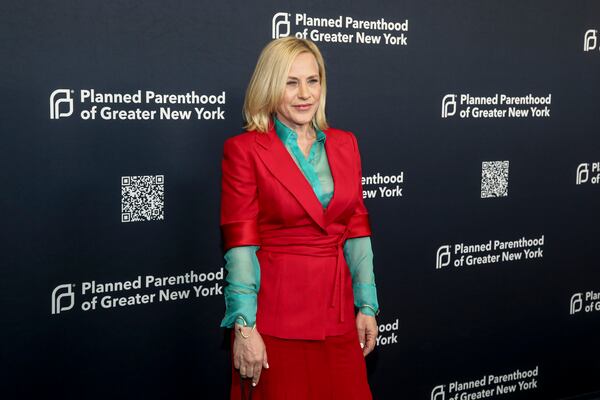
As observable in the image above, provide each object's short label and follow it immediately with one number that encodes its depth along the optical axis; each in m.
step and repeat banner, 2.60
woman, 2.21
